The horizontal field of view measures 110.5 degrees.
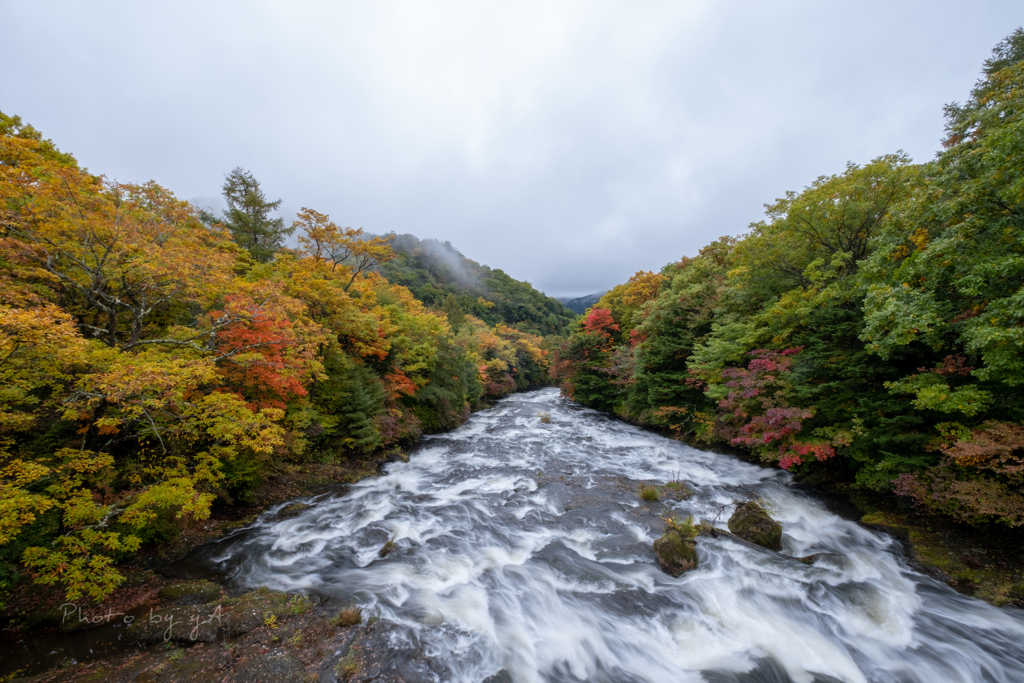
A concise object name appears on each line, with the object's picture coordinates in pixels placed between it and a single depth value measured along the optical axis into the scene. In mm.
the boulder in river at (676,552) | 8141
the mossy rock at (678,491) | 11750
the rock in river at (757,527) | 8891
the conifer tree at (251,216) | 26125
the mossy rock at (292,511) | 10422
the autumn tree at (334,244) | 19312
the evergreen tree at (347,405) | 15031
